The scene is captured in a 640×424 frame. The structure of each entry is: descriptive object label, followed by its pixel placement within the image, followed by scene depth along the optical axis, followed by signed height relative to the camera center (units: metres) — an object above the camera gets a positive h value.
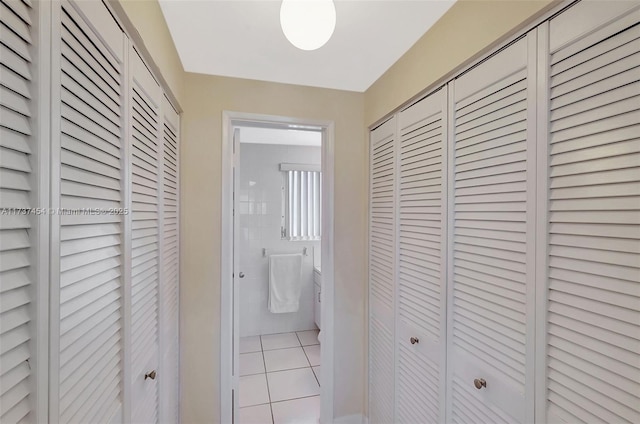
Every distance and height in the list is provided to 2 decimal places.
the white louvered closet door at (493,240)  0.86 -0.09
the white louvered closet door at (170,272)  1.34 -0.33
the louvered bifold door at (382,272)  1.62 -0.37
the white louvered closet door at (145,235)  0.99 -0.10
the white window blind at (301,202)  3.46 +0.10
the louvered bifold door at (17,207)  0.45 -0.01
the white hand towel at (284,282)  3.33 -0.85
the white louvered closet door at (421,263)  1.24 -0.25
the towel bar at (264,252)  3.41 -0.50
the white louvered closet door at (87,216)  0.59 -0.02
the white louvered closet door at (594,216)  0.63 +0.00
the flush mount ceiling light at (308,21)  0.92 +0.63
